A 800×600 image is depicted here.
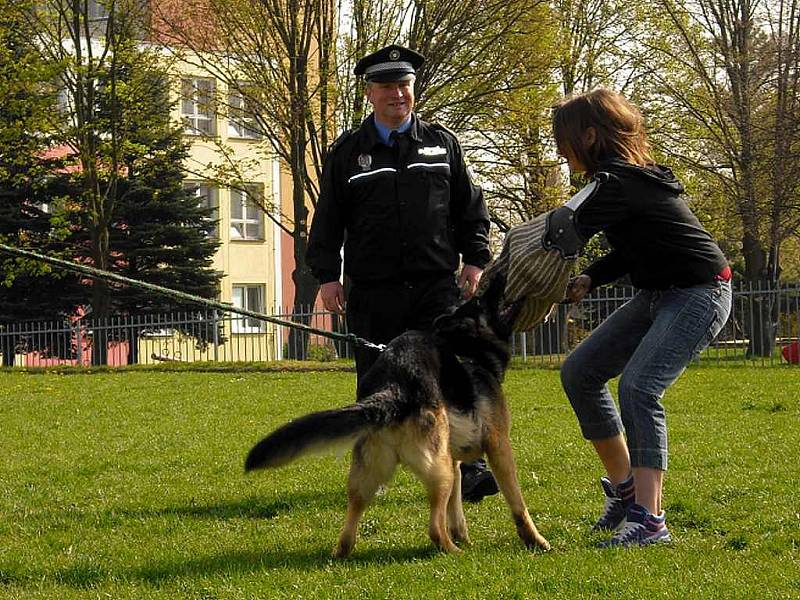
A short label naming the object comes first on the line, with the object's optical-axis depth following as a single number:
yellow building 36.53
